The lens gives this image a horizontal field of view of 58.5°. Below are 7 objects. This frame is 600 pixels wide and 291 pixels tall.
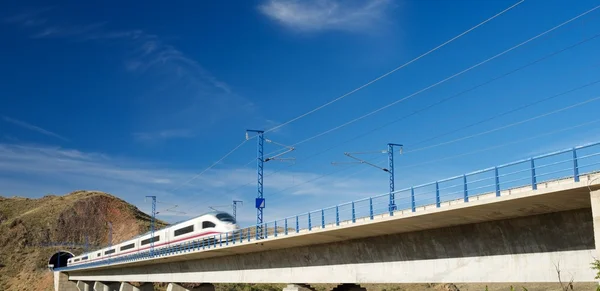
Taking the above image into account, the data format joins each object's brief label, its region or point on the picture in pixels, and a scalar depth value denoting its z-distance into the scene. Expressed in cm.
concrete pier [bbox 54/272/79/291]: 8719
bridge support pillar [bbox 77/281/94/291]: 8415
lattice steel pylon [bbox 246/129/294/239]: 3145
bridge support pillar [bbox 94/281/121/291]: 7850
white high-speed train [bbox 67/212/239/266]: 4281
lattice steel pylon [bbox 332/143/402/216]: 3472
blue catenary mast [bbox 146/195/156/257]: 4930
